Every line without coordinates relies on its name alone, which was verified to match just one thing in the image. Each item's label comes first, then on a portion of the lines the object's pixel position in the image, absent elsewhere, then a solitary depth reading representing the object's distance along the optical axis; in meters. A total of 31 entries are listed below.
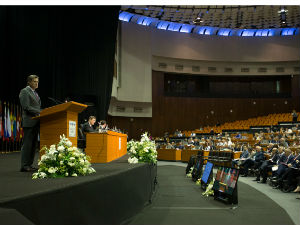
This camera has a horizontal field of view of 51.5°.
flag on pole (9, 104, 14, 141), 10.84
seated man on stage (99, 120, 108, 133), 6.66
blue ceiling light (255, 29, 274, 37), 26.56
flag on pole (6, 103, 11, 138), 10.58
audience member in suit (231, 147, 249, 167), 11.30
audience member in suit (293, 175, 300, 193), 7.00
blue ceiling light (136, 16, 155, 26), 23.78
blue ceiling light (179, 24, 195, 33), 25.28
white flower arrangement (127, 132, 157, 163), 5.89
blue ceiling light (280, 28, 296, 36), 26.36
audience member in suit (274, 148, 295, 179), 7.72
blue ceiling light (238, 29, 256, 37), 26.44
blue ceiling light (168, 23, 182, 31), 25.06
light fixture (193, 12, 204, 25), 23.43
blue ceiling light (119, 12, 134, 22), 22.97
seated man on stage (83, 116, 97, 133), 6.82
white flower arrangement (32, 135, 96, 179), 3.13
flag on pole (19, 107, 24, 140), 11.44
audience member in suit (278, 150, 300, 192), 7.25
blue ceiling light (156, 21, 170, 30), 24.64
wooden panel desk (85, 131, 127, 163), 5.88
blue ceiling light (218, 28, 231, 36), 26.28
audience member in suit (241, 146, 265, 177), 10.29
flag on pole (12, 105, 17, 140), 11.06
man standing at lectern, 3.77
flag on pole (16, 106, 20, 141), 11.25
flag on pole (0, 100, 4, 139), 10.17
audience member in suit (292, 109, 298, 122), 20.04
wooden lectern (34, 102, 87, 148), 4.00
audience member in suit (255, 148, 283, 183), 9.04
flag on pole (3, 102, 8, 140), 10.42
